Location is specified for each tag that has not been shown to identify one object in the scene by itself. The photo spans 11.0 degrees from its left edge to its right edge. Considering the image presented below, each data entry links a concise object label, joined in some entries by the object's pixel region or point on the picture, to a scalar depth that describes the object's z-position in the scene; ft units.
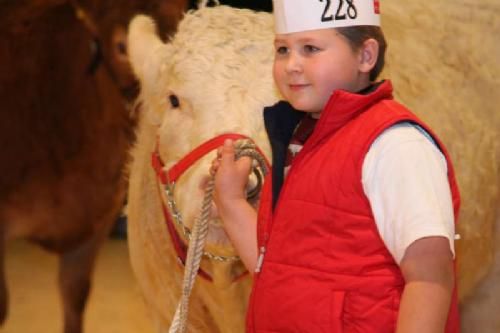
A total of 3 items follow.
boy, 13.60
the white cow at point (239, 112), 15.85
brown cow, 23.90
